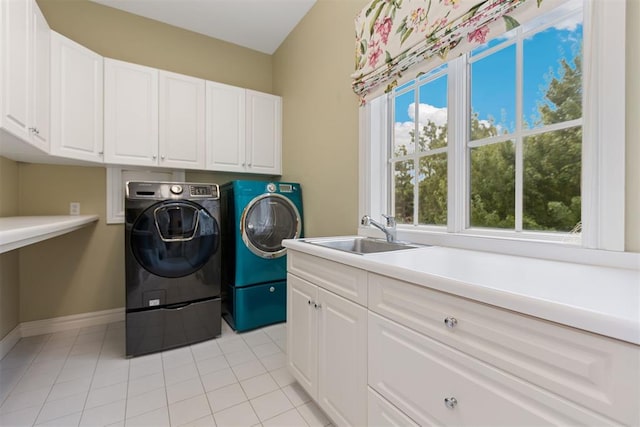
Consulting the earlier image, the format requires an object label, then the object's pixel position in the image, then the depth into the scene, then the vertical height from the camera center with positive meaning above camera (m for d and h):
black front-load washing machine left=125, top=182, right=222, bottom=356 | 1.98 -0.39
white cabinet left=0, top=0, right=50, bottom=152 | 1.35 +0.79
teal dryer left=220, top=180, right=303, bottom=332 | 2.38 -0.30
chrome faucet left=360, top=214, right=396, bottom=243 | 1.61 -0.09
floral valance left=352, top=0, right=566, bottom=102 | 1.10 +0.85
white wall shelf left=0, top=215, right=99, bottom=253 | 1.05 -0.09
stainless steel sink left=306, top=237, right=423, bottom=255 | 1.57 -0.19
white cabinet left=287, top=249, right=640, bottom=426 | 0.53 -0.39
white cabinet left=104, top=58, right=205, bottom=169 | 2.29 +0.84
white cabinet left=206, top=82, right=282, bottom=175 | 2.71 +0.84
